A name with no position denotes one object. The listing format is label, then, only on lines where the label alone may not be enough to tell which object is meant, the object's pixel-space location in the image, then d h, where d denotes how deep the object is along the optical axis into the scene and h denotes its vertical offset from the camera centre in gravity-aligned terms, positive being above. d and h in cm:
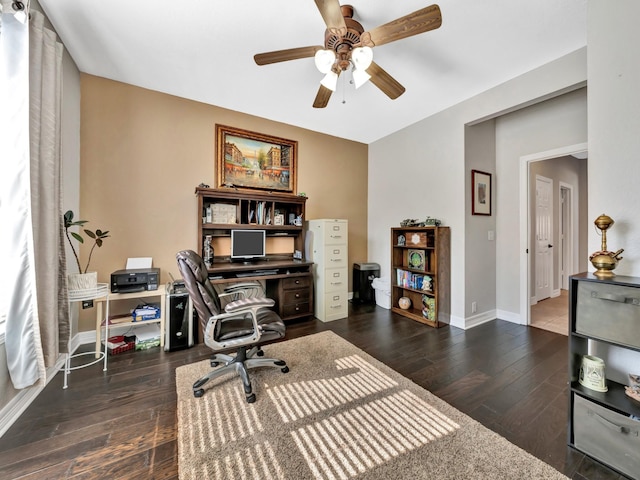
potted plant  200 -31
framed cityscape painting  332 +115
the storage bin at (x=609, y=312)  118 -36
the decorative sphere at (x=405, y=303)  362 -91
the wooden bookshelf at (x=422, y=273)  321 -45
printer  239 -39
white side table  194 -48
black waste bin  422 -68
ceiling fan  153 +139
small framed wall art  317 +63
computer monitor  324 -5
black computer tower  248 -81
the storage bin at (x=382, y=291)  388 -81
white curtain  145 +27
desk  296 -52
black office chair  166 -63
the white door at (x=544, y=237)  400 +7
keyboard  296 -40
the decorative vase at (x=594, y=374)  132 -72
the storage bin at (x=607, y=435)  117 -98
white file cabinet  336 -37
